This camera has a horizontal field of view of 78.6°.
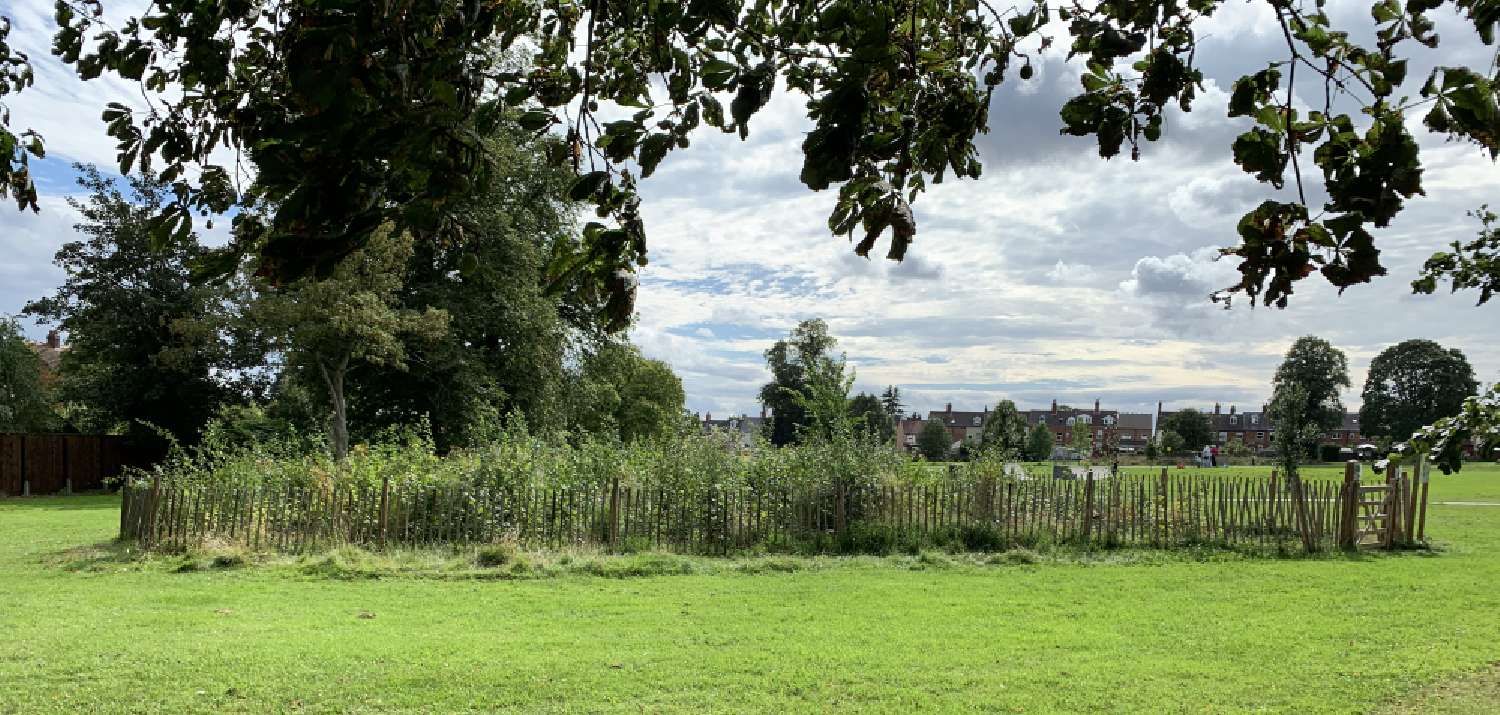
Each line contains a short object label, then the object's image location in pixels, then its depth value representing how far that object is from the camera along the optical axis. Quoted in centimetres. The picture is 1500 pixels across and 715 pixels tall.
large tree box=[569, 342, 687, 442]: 3161
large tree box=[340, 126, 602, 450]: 2644
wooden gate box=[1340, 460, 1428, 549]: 1434
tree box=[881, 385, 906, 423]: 8644
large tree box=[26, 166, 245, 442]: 2975
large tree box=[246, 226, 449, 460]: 2286
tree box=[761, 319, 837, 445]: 6366
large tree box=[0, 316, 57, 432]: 3528
